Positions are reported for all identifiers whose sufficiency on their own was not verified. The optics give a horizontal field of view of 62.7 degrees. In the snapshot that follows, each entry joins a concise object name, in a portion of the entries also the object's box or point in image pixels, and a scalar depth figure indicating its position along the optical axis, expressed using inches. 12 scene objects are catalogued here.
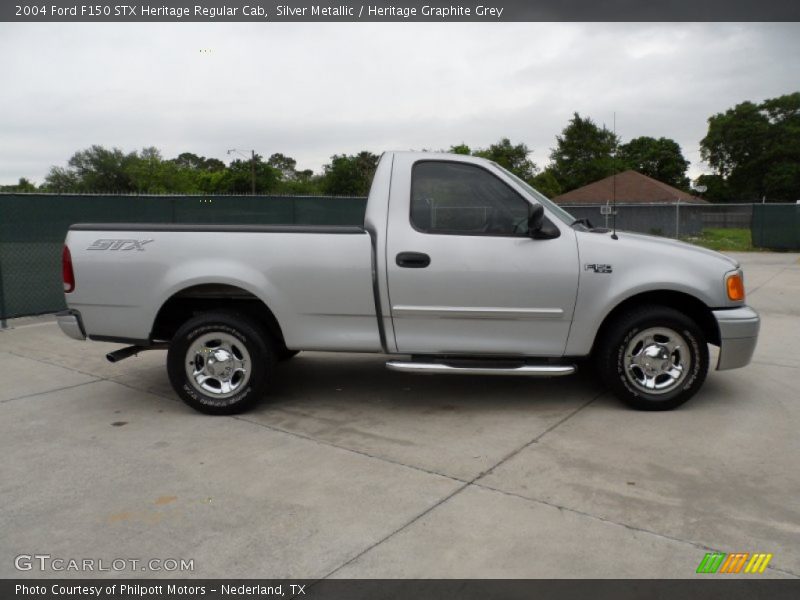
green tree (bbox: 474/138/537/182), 2274.9
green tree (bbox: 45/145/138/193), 2901.1
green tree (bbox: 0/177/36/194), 2678.4
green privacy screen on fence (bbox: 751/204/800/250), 872.3
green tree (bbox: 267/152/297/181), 3713.1
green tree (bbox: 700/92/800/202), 2738.7
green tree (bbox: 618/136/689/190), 2886.3
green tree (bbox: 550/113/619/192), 2400.3
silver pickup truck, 192.5
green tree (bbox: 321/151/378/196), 1779.7
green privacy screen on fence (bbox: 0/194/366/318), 342.0
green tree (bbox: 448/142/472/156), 1734.7
